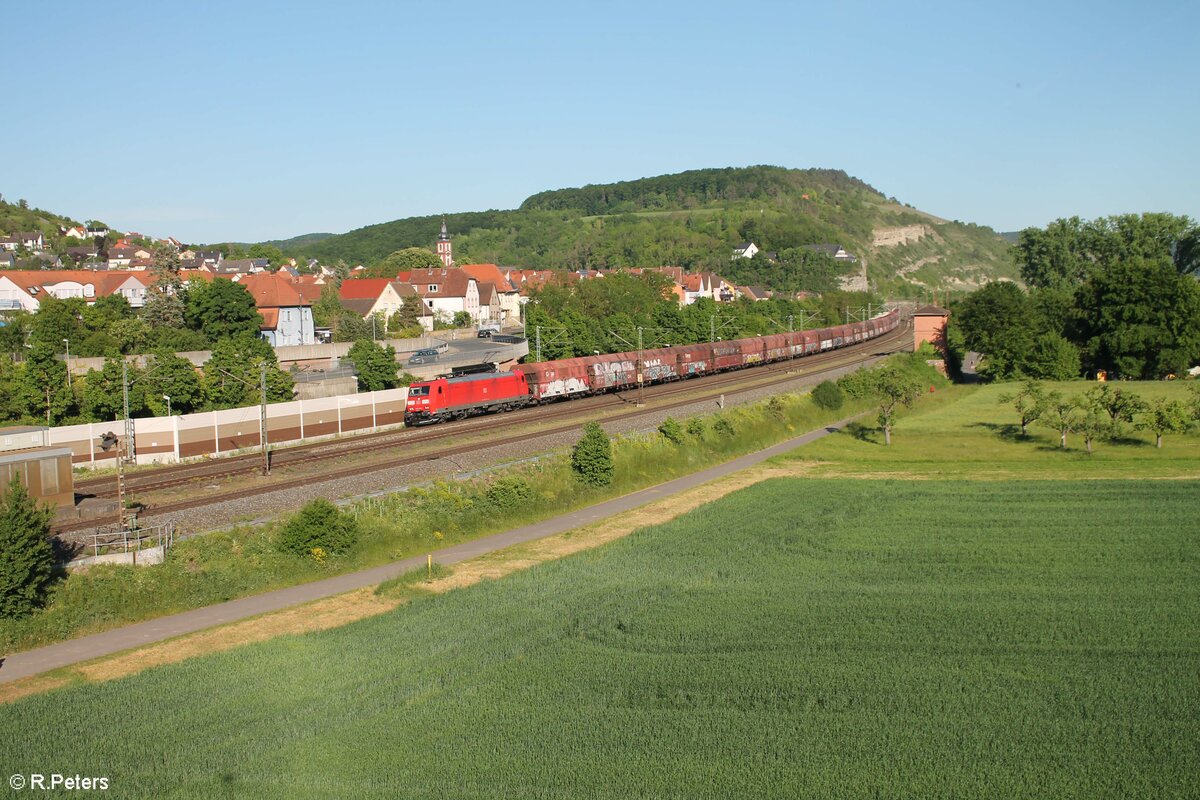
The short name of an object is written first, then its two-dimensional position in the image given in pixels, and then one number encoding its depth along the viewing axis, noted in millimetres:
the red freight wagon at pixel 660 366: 75375
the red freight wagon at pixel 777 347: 94500
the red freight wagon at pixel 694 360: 80000
